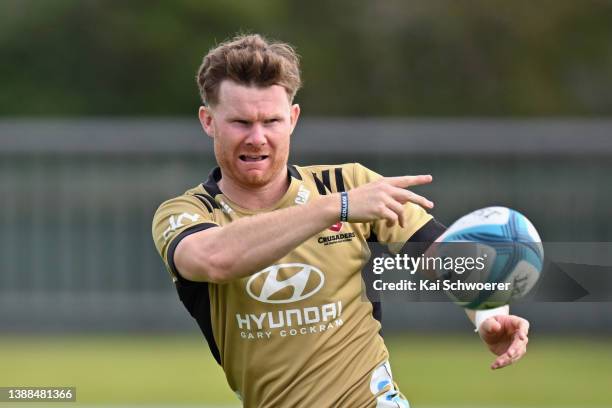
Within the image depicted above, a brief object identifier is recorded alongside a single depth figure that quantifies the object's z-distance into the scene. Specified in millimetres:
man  13117
